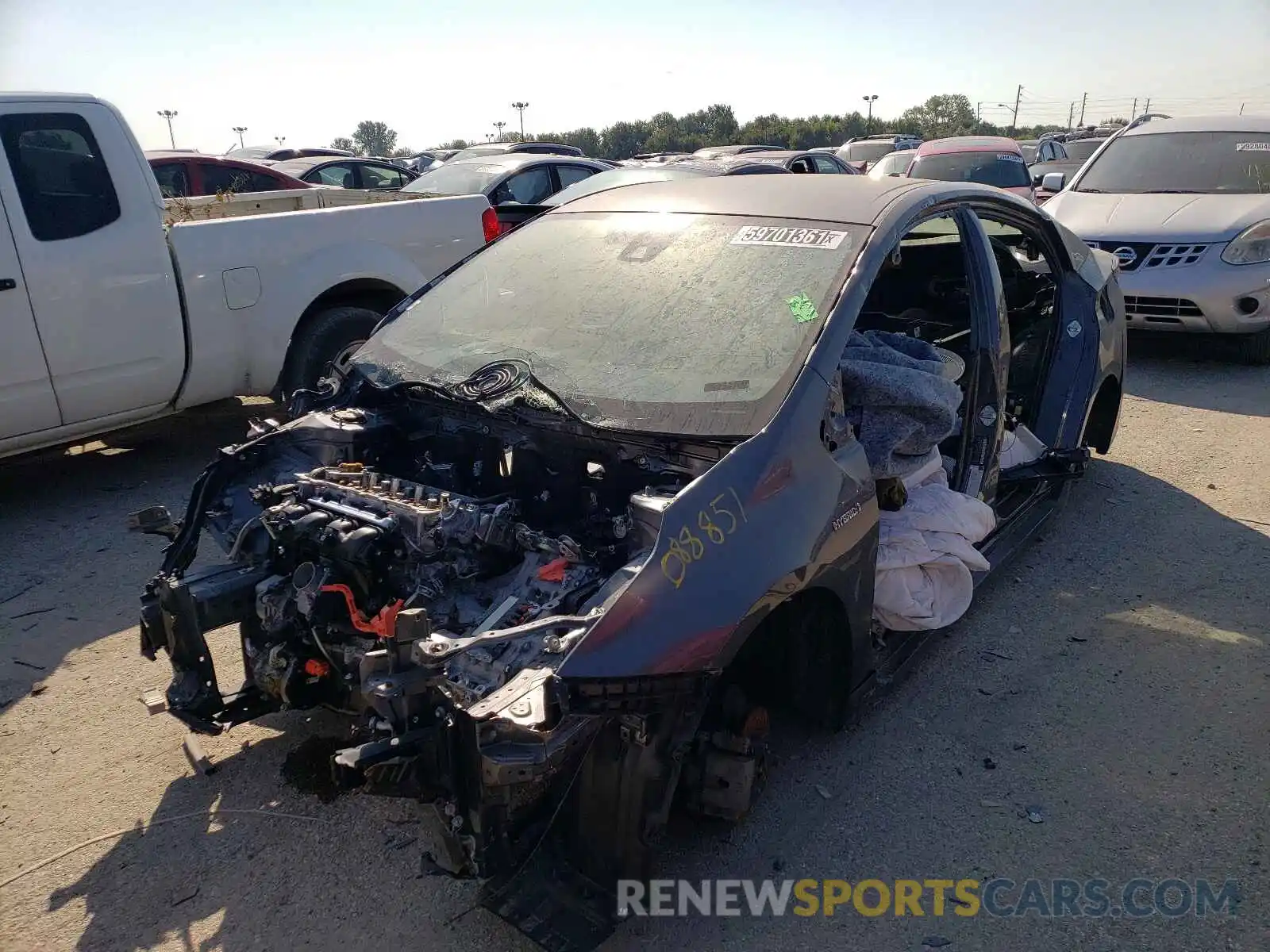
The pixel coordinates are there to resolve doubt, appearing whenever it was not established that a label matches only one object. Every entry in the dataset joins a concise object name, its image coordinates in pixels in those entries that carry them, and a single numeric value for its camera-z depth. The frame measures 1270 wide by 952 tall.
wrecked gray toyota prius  2.21
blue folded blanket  2.99
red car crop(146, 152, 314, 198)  9.23
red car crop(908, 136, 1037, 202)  11.98
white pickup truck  4.95
